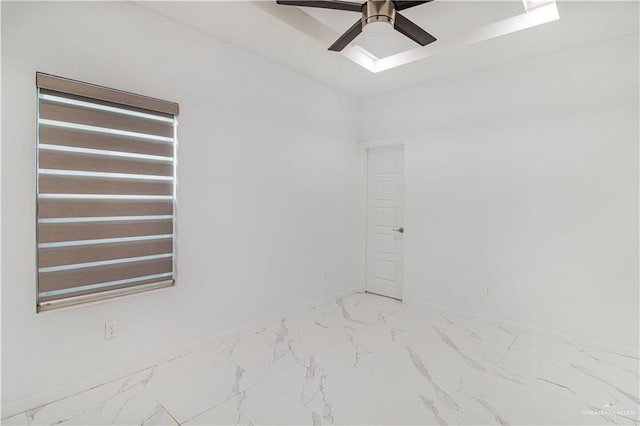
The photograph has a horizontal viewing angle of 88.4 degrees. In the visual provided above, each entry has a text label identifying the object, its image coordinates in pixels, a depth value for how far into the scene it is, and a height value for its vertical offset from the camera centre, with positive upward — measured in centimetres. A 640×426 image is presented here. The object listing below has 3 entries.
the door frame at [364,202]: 468 +14
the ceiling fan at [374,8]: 215 +135
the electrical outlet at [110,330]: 240 -88
